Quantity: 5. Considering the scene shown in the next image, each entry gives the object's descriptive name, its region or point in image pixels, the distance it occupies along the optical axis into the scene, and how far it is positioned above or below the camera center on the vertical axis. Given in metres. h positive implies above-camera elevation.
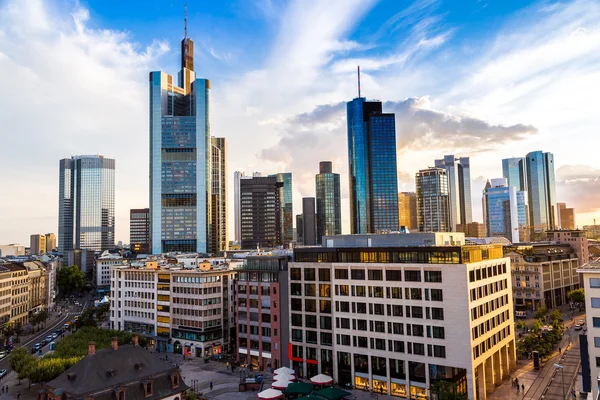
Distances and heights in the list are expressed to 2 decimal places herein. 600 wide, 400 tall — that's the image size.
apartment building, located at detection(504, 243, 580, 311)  173.62 -20.70
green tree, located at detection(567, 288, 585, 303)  162.50 -24.80
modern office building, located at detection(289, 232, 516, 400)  78.31 -15.76
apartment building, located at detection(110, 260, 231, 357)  121.75 -19.79
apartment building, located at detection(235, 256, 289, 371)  103.12 -18.23
